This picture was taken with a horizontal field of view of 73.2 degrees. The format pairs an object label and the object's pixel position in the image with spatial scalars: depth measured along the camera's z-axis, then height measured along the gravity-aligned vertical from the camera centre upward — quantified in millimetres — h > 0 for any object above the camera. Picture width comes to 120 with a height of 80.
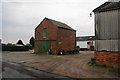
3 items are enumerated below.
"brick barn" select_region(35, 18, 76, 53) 15757 +837
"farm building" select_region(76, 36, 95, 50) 33262 +556
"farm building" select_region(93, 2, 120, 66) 7126 +744
